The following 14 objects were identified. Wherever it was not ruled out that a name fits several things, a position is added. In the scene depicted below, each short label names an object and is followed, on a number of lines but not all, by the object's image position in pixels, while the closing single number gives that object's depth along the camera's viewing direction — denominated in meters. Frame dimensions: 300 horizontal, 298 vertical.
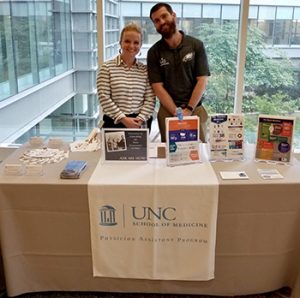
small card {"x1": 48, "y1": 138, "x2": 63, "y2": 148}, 2.24
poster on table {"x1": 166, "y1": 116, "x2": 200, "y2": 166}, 1.86
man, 2.34
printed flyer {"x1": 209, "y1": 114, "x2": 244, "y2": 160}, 1.94
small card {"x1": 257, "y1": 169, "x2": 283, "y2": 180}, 1.78
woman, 2.24
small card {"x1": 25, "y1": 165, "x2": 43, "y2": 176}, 1.80
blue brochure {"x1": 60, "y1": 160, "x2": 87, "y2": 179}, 1.76
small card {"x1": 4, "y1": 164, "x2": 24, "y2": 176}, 1.81
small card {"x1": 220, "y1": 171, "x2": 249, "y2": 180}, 1.76
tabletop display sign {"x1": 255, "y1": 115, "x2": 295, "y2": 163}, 1.90
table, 1.73
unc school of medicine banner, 1.71
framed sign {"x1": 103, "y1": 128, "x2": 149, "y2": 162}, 1.89
